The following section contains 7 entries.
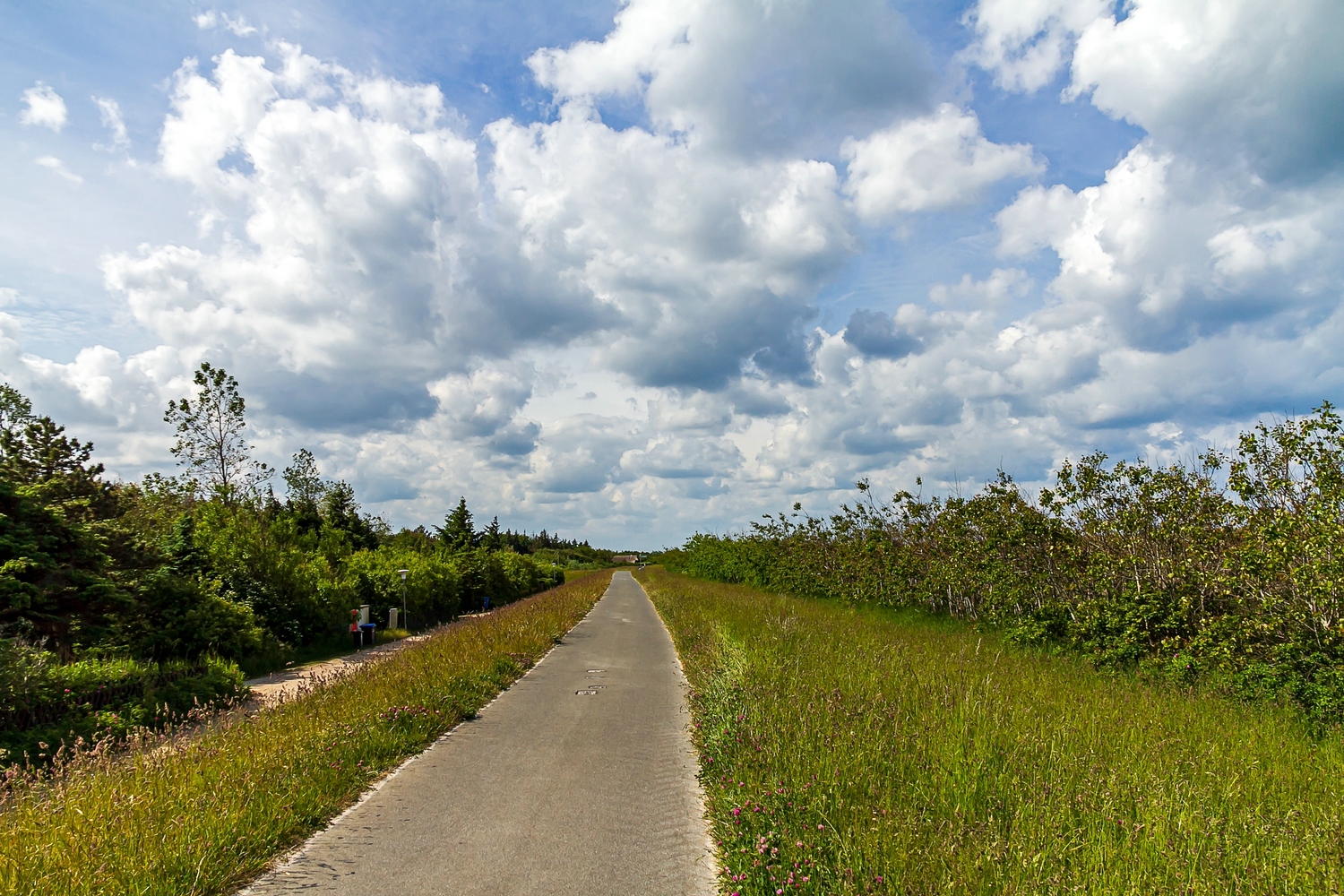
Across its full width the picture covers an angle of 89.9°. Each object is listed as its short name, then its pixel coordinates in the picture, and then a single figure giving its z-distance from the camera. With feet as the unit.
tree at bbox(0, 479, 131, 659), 33.45
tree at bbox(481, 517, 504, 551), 182.29
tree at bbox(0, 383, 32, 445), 49.29
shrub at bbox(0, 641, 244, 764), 28.12
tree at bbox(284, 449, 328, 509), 173.06
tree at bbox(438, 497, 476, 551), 164.14
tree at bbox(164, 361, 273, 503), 109.09
